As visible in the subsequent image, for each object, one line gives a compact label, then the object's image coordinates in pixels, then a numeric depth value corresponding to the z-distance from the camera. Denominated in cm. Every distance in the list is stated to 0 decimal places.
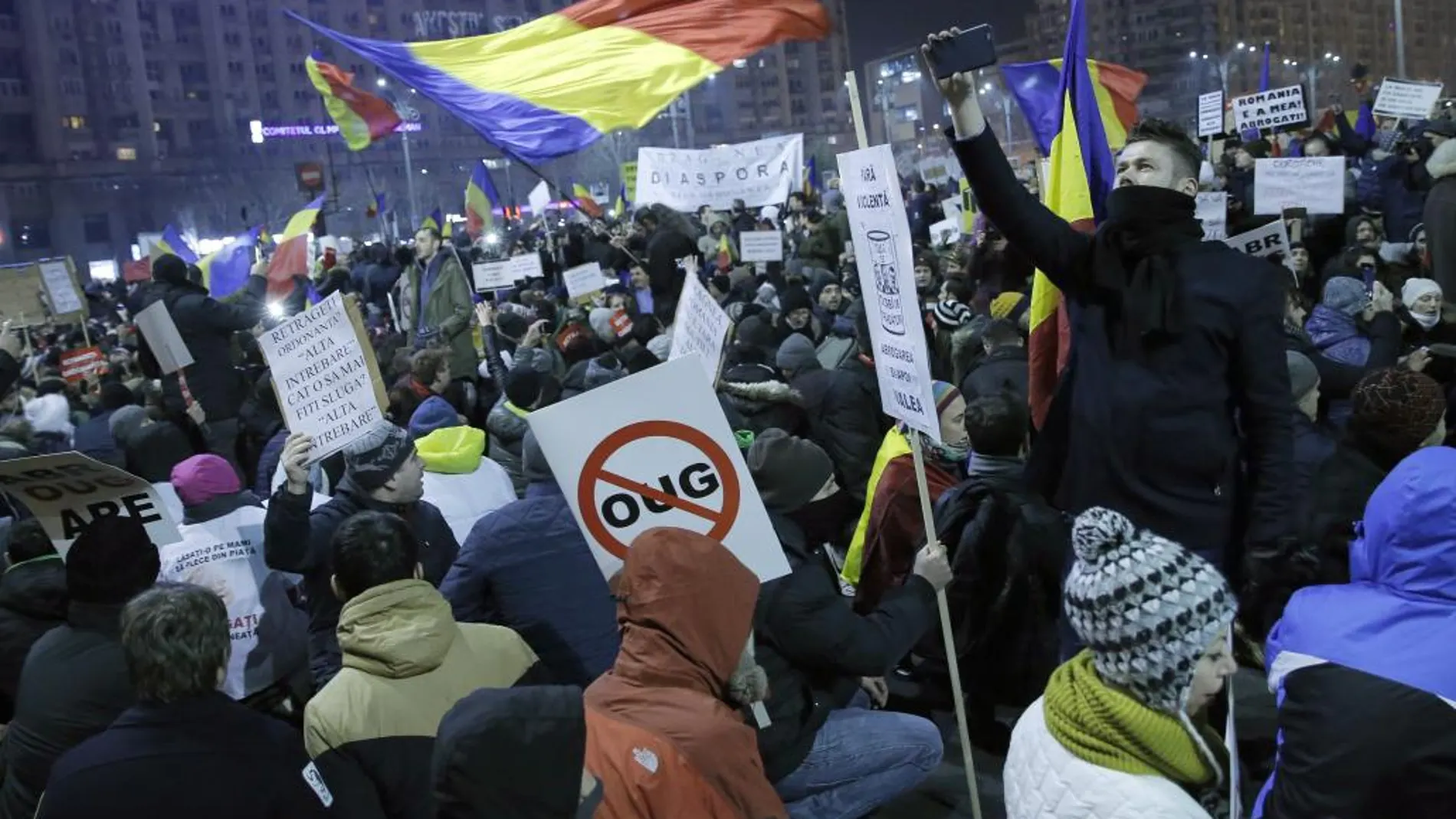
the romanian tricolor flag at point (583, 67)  694
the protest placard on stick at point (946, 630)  388
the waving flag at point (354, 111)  1392
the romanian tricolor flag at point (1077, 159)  471
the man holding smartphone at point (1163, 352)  316
